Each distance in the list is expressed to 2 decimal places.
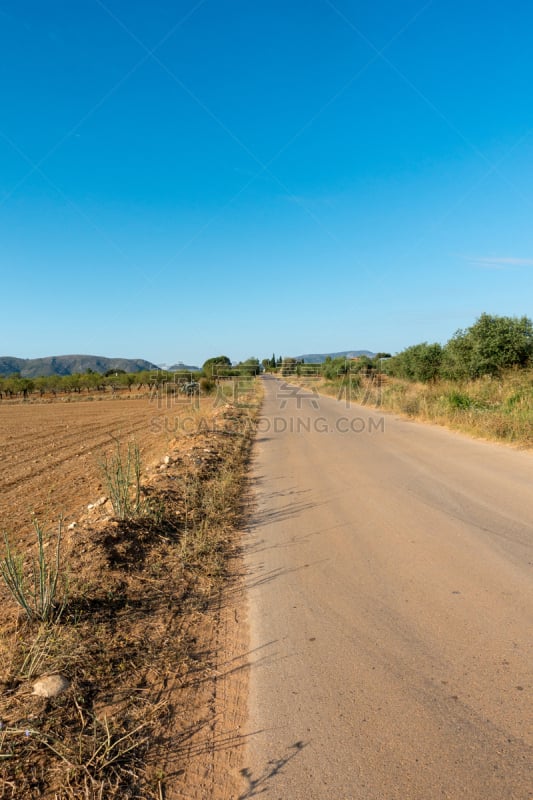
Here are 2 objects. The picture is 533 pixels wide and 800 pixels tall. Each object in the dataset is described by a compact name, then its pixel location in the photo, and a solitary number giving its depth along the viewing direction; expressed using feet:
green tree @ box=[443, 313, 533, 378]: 57.47
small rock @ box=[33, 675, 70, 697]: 7.73
